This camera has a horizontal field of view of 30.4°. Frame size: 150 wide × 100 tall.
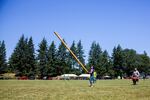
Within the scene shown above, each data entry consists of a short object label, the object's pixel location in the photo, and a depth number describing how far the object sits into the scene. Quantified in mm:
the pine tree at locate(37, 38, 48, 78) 108125
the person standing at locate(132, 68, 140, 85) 28453
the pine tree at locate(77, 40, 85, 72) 126188
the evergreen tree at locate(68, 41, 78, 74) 118800
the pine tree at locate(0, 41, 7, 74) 110256
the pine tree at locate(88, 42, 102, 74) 123812
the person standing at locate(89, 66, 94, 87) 25022
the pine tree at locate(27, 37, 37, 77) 104012
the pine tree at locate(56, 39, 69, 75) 111125
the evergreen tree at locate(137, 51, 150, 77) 158425
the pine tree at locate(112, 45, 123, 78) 129875
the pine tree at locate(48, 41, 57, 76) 108812
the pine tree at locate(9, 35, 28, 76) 105188
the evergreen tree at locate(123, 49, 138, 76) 135225
